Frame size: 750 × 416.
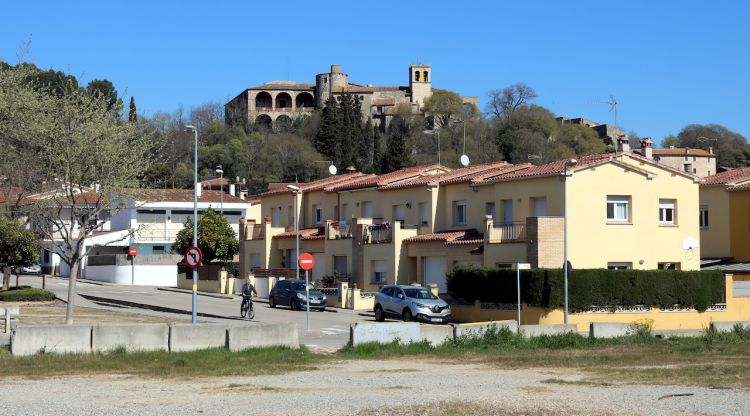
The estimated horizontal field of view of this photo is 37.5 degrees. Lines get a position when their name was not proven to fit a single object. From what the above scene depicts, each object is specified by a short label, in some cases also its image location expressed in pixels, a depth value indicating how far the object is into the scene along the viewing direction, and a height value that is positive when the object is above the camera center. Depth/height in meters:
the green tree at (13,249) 45.97 +1.24
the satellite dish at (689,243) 48.78 +1.84
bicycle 44.47 -1.19
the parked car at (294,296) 50.21 -0.72
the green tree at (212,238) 68.25 +2.54
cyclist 44.19 -0.60
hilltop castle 181.62 +31.10
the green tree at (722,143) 128.62 +18.27
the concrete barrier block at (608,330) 32.00 -1.36
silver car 42.91 -0.91
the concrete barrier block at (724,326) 34.49 -1.29
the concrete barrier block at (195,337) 26.95 -1.43
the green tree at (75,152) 35.56 +4.14
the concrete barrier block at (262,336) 26.86 -1.40
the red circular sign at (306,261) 40.16 +0.70
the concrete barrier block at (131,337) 26.28 -1.42
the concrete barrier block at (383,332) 28.67 -1.35
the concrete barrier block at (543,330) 31.70 -1.36
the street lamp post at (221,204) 77.00 +5.56
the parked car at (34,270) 80.88 +0.49
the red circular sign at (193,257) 35.12 +0.69
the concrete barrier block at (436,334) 29.86 -1.42
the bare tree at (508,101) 155.62 +25.78
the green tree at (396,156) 113.50 +12.99
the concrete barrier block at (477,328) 30.45 -1.28
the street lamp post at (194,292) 36.38 -0.44
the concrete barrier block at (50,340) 25.44 -1.46
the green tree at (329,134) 132.25 +17.74
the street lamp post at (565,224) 39.78 +2.34
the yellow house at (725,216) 54.75 +3.50
